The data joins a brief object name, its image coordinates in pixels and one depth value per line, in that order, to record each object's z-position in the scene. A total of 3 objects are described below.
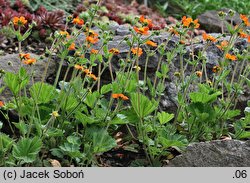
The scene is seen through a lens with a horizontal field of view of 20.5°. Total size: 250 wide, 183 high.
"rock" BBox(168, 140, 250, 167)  3.82
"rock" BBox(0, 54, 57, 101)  5.04
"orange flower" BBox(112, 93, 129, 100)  3.52
